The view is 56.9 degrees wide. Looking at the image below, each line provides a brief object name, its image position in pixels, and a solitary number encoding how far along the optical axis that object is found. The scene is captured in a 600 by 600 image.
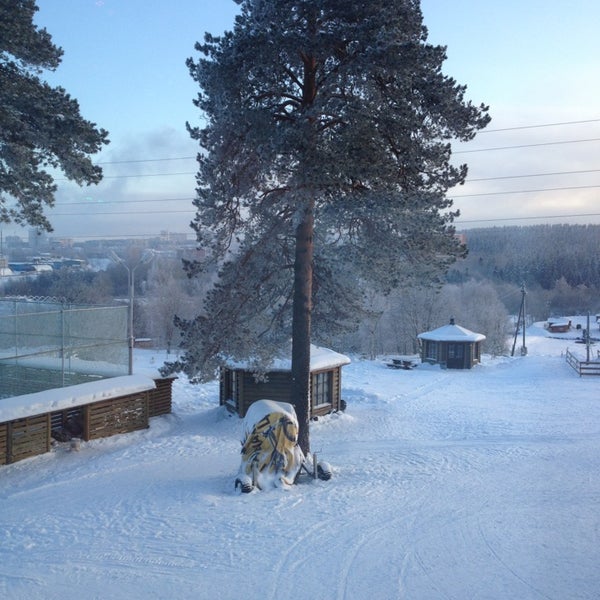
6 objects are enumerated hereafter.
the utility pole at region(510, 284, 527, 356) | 41.88
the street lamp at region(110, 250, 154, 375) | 16.48
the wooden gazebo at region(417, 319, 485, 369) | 33.09
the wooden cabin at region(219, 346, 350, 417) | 17.02
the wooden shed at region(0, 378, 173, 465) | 12.47
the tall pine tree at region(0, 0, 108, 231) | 10.33
